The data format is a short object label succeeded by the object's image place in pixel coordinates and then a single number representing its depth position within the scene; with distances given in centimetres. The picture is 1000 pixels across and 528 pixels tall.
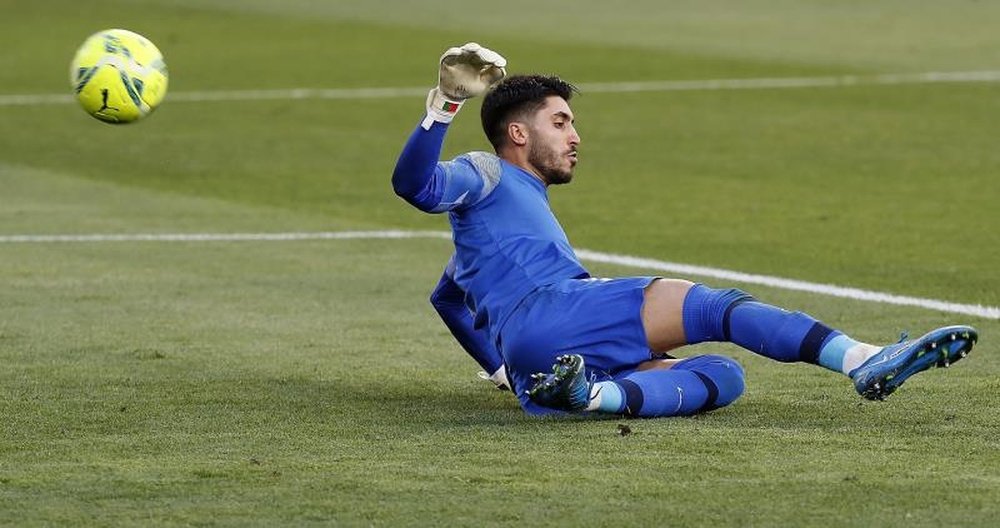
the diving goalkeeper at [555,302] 1539
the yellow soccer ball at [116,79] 1903
